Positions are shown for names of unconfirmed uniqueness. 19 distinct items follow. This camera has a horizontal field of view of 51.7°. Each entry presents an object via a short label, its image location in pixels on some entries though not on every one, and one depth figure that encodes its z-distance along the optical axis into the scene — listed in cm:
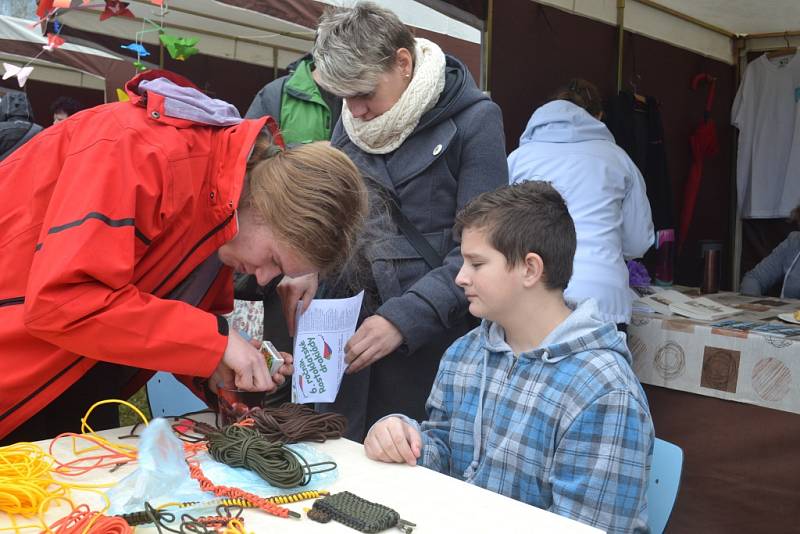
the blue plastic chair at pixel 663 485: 169
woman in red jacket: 136
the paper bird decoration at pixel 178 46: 337
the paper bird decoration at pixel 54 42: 357
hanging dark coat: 563
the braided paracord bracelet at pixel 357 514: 117
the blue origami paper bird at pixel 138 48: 319
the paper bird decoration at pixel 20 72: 339
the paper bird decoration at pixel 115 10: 305
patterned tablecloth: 318
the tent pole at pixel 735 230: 686
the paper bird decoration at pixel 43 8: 323
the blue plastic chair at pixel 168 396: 242
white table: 119
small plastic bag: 116
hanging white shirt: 623
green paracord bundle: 133
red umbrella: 648
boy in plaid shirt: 153
